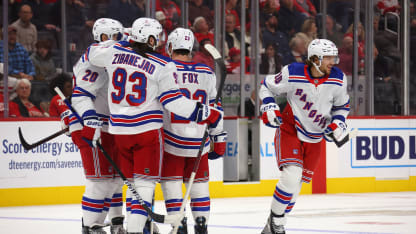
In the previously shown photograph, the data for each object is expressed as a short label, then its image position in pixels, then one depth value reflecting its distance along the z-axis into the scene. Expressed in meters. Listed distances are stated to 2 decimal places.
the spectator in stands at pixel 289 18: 21.05
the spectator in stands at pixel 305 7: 21.16
